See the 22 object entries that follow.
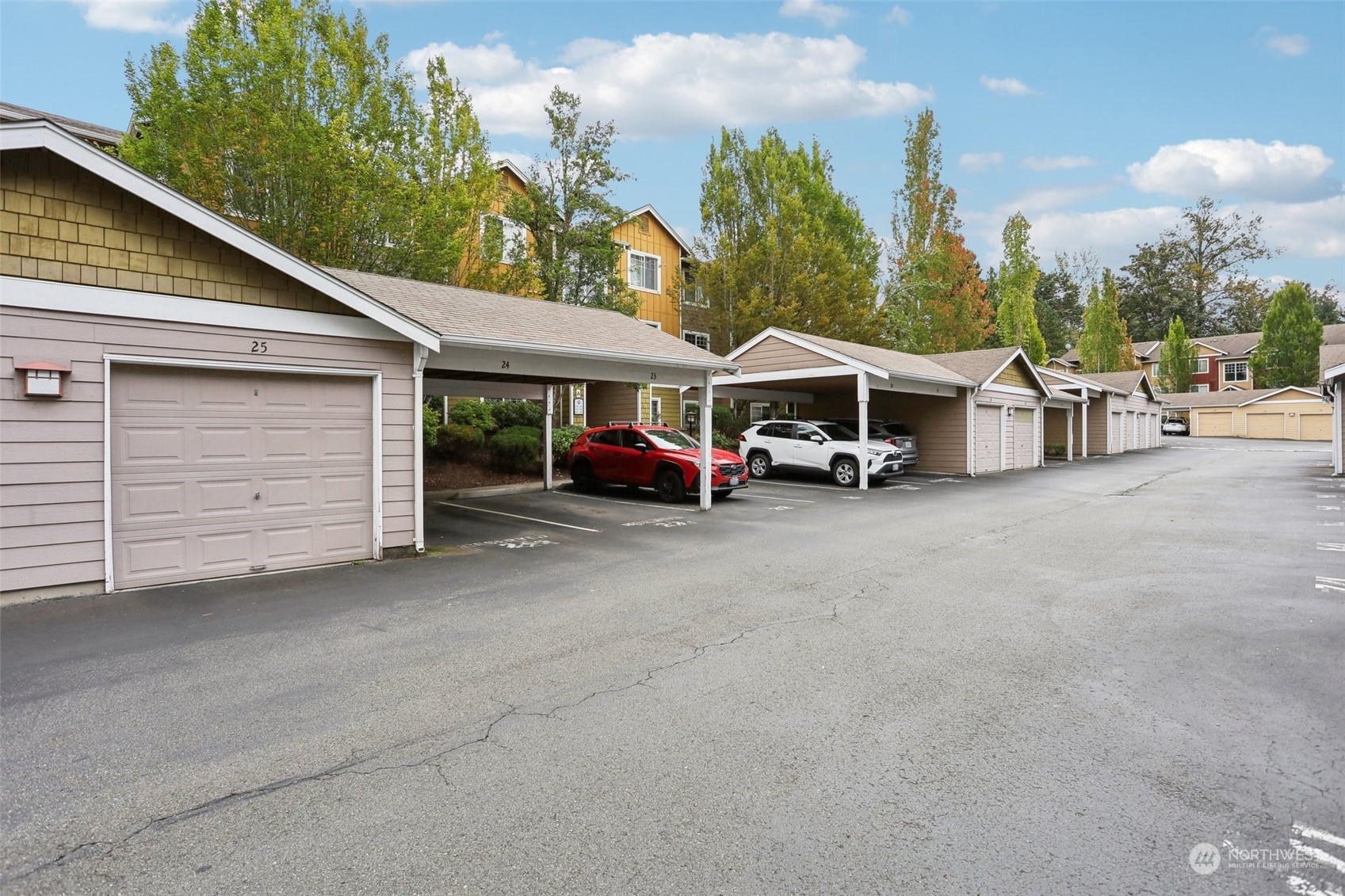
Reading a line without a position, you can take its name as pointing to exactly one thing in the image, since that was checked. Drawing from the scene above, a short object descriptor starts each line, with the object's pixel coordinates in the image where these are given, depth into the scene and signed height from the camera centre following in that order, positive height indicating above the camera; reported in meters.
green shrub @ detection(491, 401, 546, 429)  20.69 +0.96
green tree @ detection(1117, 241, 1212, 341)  69.38 +15.72
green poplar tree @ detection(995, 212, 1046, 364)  40.56 +9.15
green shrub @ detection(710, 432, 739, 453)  23.26 +0.11
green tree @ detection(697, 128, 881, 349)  26.58 +7.72
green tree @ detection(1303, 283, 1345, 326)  73.75 +15.23
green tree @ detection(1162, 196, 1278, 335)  65.00 +19.05
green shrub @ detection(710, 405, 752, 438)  26.33 +0.88
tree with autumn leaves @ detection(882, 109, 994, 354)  34.69 +9.09
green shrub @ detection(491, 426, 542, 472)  18.34 -0.17
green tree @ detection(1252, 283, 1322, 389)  51.31 +8.11
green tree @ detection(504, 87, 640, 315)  19.42 +6.88
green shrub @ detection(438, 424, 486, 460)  18.56 +0.13
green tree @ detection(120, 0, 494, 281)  13.55 +6.36
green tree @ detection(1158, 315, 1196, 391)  57.69 +7.46
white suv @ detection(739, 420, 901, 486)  17.98 -0.15
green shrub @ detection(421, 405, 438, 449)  16.94 +0.49
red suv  14.56 -0.35
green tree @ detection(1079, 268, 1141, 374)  48.66 +7.86
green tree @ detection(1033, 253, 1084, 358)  66.56 +14.40
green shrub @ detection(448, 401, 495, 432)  19.56 +0.84
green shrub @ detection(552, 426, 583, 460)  18.89 +0.13
